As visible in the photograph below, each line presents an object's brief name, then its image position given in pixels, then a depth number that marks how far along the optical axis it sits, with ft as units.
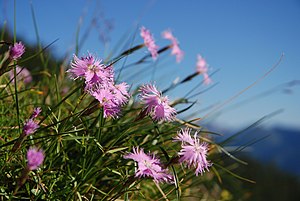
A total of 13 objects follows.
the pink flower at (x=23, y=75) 2.16
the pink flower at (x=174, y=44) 1.96
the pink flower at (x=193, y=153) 1.08
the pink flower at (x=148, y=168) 1.04
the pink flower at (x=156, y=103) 1.14
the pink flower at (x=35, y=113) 1.13
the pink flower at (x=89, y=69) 1.08
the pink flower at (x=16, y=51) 1.10
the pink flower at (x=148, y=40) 1.64
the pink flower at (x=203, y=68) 1.99
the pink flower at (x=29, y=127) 0.99
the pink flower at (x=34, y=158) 0.84
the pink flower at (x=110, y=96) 1.09
